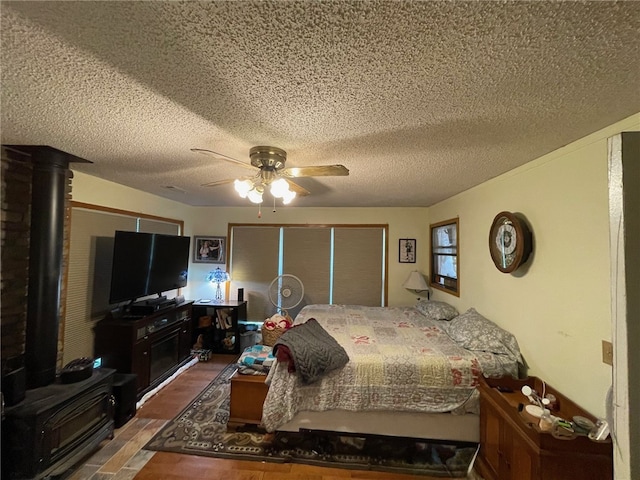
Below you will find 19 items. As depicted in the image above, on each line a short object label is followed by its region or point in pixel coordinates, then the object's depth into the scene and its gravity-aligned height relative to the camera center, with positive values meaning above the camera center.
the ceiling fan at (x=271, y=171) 1.81 +0.54
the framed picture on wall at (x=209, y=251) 4.70 -0.05
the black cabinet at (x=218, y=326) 4.02 -1.18
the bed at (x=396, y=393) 2.09 -1.12
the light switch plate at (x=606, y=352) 1.43 -0.53
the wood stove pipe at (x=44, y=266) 1.97 -0.16
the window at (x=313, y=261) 4.50 -0.20
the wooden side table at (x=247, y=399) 2.33 -1.31
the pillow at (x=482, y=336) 2.20 -0.73
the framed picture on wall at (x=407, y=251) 4.42 +0.01
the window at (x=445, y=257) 3.44 -0.07
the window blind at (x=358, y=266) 4.48 -0.27
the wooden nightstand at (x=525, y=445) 1.34 -1.04
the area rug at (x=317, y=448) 2.03 -1.60
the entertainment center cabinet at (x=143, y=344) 2.68 -1.05
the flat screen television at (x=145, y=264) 2.75 -0.21
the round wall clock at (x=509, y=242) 2.08 +0.10
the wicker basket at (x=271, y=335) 2.82 -0.91
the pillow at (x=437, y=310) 3.24 -0.73
